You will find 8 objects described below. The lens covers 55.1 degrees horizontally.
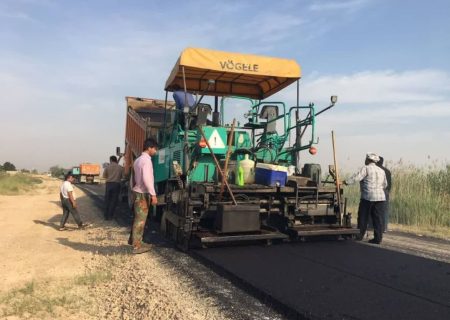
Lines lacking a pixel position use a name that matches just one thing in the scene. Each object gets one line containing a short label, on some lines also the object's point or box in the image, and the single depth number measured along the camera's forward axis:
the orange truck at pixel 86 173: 39.09
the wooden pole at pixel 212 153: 5.89
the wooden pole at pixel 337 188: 6.63
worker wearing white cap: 6.79
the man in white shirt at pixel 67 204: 9.12
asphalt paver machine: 5.96
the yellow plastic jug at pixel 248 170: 6.67
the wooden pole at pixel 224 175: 5.95
